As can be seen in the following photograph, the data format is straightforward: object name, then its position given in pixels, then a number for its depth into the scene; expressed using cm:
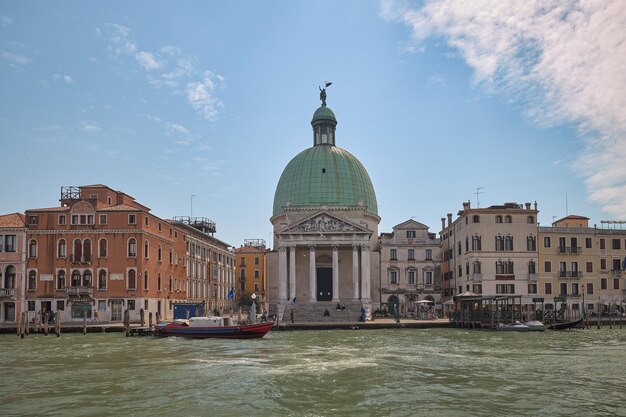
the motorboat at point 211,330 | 4481
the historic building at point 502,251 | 6312
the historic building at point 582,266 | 6406
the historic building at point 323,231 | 6469
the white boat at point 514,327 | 5088
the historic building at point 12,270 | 5422
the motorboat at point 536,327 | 5078
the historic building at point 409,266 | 7169
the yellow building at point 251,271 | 10644
